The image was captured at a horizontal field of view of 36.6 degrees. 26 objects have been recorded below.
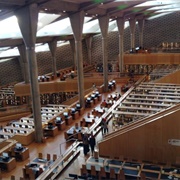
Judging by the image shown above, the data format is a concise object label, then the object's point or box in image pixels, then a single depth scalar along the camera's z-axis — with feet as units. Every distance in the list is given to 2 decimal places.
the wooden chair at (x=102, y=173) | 34.88
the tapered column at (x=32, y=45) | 46.11
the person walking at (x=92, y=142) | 41.68
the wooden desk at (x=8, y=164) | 41.68
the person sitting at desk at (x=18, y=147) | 45.63
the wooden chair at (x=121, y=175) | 33.30
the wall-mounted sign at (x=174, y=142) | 38.09
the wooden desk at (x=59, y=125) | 57.41
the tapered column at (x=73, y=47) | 115.96
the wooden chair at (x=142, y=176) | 32.40
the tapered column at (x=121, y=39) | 94.79
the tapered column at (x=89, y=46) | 131.64
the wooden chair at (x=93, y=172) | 35.42
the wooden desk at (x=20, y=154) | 45.03
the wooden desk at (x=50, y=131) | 54.39
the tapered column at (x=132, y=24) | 110.93
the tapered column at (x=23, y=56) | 89.18
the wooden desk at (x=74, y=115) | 63.88
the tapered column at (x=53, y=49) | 103.48
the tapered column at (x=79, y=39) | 62.39
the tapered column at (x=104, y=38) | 78.05
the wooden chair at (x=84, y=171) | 35.73
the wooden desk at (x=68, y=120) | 60.49
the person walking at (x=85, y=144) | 41.60
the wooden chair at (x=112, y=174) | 34.01
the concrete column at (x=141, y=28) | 123.76
